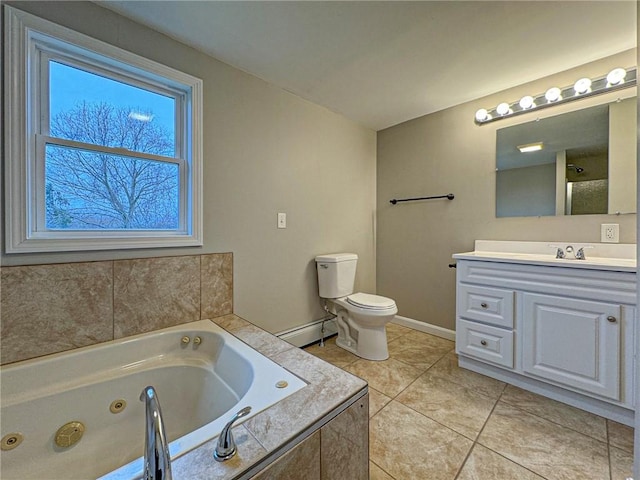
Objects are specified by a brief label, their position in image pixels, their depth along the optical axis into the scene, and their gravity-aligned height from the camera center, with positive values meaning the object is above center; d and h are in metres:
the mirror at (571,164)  1.65 +0.52
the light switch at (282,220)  2.12 +0.14
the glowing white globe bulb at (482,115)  2.17 +1.02
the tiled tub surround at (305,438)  0.69 -0.59
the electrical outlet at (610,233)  1.67 +0.03
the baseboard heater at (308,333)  2.20 -0.84
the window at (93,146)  1.16 +0.48
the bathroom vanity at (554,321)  1.37 -0.50
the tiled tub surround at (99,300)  1.17 -0.33
